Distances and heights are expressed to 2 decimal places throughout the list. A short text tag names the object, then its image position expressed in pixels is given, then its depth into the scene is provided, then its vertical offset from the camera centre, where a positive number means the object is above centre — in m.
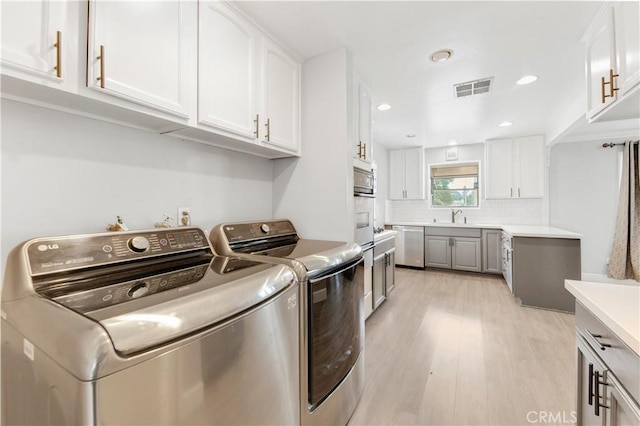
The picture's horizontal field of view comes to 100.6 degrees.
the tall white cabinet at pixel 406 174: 5.32 +0.81
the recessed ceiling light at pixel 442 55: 2.08 +1.27
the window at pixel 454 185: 5.24 +0.59
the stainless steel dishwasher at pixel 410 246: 4.97 -0.61
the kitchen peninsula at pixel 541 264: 3.04 -0.61
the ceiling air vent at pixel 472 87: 2.60 +1.29
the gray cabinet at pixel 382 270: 2.88 -0.67
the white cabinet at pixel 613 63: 1.28 +0.82
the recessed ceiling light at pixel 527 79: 2.47 +1.28
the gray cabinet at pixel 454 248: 4.61 -0.62
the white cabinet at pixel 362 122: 2.26 +0.83
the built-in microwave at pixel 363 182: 2.20 +0.28
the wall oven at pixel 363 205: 2.20 +0.08
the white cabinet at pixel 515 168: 4.43 +0.80
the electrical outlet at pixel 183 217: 1.58 -0.02
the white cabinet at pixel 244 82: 1.42 +0.82
